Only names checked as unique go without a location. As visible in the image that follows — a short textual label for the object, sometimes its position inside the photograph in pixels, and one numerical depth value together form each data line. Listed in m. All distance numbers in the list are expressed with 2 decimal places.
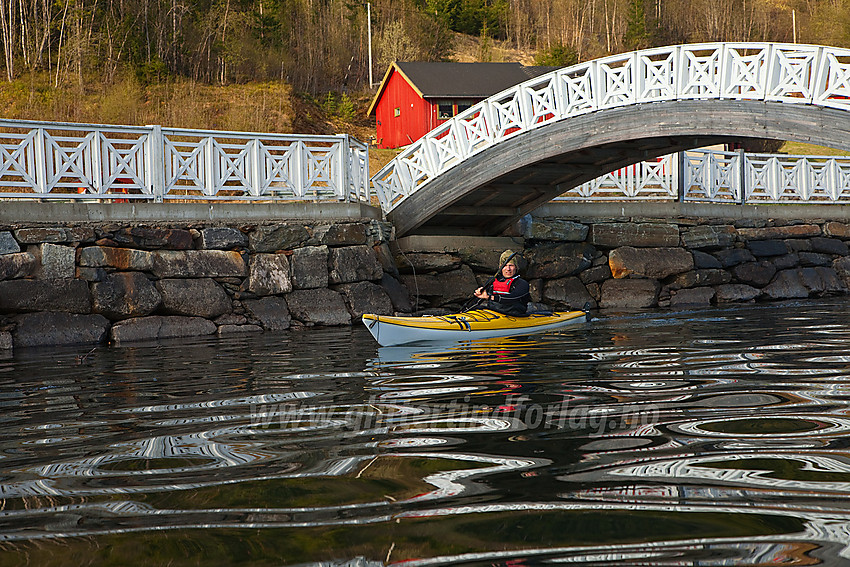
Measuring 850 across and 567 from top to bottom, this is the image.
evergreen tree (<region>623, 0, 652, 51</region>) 96.87
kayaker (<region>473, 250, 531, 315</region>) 19.28
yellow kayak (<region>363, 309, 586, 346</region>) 16.78
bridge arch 19.52
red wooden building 65.50
